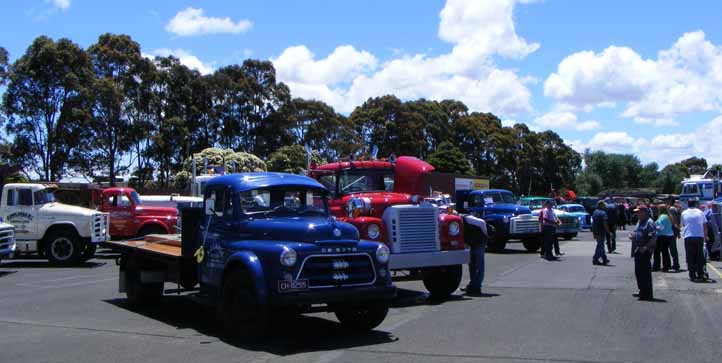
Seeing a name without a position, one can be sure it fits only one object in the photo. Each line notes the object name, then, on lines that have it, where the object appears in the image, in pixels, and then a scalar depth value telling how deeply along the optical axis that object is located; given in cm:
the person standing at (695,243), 1362
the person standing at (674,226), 1594
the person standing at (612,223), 2177
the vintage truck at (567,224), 2752
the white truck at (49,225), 1839
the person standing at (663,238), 1554
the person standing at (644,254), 1108
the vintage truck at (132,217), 2084
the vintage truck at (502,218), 2217
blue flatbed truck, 761
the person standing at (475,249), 1230
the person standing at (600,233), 1744
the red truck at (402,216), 1097
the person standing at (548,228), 1914
